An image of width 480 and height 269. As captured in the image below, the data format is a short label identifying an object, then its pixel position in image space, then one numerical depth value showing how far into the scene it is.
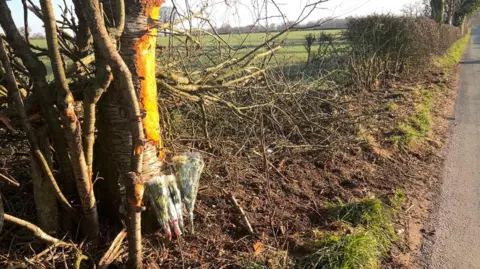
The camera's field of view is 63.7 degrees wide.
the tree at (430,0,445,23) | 22.95
